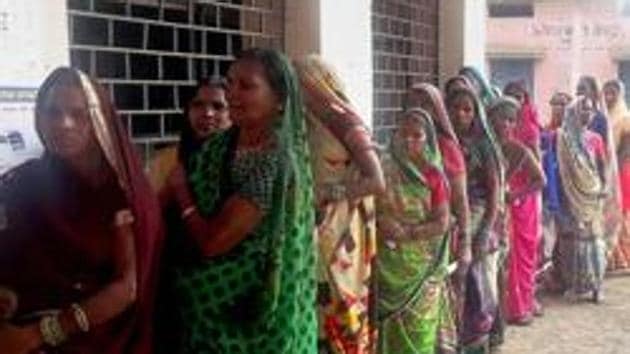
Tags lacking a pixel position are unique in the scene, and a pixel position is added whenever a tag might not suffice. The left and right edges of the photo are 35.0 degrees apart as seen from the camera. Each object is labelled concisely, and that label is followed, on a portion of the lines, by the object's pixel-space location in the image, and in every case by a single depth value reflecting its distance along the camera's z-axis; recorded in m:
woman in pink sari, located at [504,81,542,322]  6.69
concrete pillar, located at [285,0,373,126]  4.93
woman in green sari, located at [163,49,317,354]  2.78
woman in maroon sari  2.48
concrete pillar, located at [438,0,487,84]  7.52
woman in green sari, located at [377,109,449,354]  4.49
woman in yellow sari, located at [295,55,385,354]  3.61
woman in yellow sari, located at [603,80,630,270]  8.60
